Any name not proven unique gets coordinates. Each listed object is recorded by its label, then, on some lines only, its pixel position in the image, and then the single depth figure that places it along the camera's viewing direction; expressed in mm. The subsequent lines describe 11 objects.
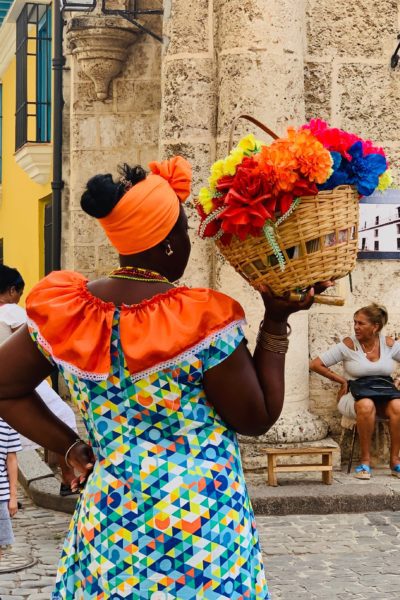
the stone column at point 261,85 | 12489
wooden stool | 11925
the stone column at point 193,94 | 12904
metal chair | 12693
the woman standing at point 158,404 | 4380
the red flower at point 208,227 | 4915
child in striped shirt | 8622
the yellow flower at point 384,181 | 5085
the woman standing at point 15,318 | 10239
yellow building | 22020
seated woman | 12662
